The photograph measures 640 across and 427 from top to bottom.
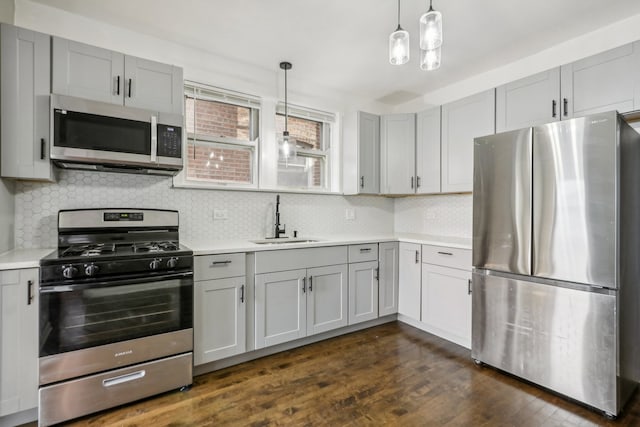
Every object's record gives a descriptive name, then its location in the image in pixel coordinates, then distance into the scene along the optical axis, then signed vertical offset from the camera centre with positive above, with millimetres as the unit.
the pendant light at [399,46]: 1637 +891
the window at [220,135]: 2848 +745
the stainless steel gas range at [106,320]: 1719 -652
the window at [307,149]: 3363 +735
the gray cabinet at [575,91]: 2088 +936
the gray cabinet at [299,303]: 2500 -777
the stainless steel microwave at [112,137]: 1943 +502
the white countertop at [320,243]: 2330 -260
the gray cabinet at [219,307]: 2217 -699
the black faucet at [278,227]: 3109 -143
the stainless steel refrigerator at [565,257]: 1816 -274
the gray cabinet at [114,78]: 2008 +927
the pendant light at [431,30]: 1481 +893
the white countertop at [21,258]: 1647 -268
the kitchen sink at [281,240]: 2842 -265
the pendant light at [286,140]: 2740 +667
